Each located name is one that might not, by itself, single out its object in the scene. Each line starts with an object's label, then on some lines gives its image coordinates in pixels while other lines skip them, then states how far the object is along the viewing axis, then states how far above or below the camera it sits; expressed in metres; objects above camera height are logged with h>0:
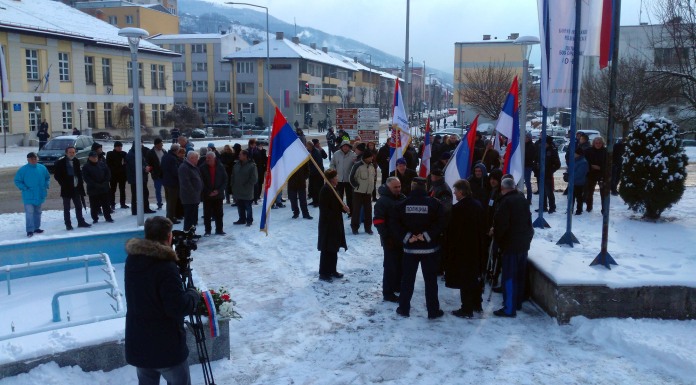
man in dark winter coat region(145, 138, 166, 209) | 14.84 -1.04
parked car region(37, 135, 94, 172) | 26.83 -1.40
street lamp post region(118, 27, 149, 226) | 11.78 -0.05
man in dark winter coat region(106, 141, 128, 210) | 14.84 -1.15
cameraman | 4.37 -1.32
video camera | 5.29 -1.12
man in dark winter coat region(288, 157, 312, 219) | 14.20 -1.72
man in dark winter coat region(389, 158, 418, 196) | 11.73 -1.13
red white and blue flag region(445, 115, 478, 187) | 10.82 -0.76
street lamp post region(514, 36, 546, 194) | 12.05 +1.10
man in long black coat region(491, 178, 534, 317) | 7.81 -1.49
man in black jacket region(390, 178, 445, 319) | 7.51 -1.43
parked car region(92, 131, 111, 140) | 45.62 -1.43
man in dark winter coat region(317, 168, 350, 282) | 9.36 -1.74
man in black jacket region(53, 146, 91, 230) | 12.88 -1.37
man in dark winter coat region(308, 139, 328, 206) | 15.30 -1.45
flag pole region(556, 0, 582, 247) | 9.62 +0.07
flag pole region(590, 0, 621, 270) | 8.34 -0.40
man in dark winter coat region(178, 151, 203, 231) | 11.81 -1.26
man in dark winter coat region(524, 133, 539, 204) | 15.49 -1.05
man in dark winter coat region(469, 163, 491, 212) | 10.19 -1.11
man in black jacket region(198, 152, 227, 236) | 12.37 -1.40
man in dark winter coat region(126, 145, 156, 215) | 14.59 -1.38
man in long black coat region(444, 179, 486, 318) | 7.70 -1.61
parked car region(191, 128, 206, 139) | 54.00 -1.50
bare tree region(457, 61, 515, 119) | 39.06 +1.81
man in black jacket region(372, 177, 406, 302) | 8.22 -1.62
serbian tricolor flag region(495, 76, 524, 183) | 11.49 -0.30
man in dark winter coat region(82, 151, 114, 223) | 13.36 -1.45
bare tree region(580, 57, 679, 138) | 24.25 +1.05
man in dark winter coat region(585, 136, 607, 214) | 14.27 -1.07
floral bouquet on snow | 6.03 -1.94
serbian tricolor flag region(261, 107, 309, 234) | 9.33 -0.59
